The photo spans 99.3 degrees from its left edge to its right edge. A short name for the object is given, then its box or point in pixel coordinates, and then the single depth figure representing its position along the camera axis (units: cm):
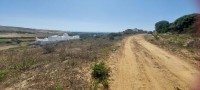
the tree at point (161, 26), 2156
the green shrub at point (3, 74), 522
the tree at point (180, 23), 1381
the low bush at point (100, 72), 430
